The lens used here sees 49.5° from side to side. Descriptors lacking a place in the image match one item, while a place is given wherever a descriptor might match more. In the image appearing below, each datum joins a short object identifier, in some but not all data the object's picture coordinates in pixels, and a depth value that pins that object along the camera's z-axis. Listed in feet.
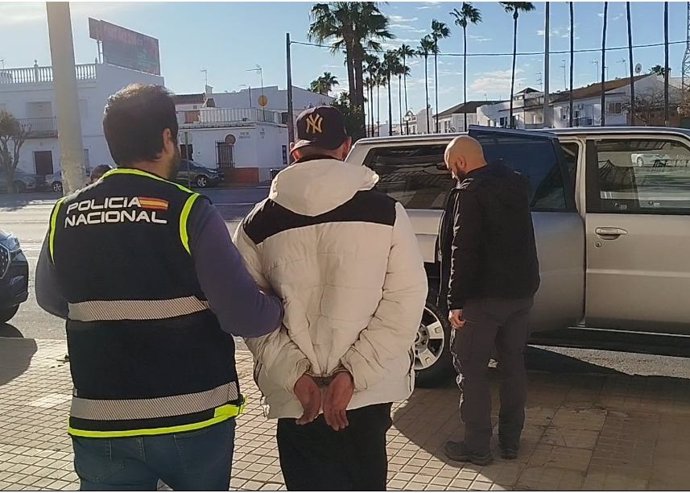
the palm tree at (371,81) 230.68
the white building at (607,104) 207.88
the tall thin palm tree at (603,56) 162.61
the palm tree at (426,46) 261.44
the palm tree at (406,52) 253.92
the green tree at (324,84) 230.48
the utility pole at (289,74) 124.36
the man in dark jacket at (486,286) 13.48
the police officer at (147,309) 7.13
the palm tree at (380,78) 247.70
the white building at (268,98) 189.37
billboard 175.94
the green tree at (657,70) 237.25
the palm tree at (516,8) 175.94
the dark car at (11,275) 26.89
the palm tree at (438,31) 247.50
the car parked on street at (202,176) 132.16
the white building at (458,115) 345.31
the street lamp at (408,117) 394.69
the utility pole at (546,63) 95.96
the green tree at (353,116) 123.85
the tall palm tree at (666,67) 152.64
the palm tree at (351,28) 123.95
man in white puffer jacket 8.21
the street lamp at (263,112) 151.53
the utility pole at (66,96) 21.21
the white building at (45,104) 150.71
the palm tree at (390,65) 248.40
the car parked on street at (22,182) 143.84
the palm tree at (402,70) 256.32
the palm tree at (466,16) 225.76
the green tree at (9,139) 142.61
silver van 17.51
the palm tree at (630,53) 157.99
